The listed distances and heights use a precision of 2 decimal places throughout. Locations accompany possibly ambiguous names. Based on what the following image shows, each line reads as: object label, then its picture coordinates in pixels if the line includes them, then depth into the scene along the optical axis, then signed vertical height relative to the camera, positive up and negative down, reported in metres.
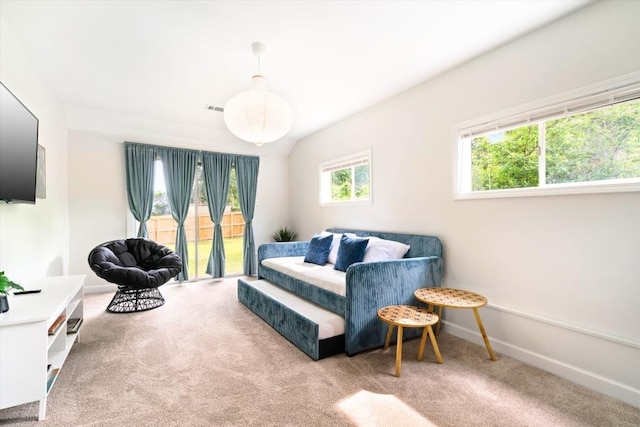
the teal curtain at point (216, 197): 5.29 +0.35
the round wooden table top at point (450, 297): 2.25 -0.67
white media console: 1.57 -0.73
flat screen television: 1.91 +0.47
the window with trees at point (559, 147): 1.96 +0.55
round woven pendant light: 2.38 +0.86
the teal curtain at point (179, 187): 4.95 +0.51
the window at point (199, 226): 4.96 -0.16
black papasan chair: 3.43 -0.65
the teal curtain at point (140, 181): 4.69 +0.57
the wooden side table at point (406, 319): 2.15 -0.77
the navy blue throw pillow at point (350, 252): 3.26 -0.40
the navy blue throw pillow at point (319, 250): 3.81 -0.44
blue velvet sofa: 2.44 -0.65
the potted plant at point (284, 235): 5.78 -0.37
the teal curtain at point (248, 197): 5.61 +0.37
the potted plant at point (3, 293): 1.59 -0.42
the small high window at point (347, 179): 4.19 +0.58
